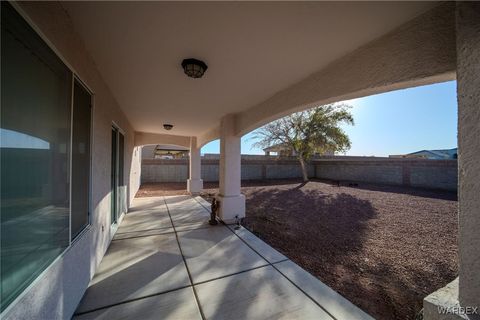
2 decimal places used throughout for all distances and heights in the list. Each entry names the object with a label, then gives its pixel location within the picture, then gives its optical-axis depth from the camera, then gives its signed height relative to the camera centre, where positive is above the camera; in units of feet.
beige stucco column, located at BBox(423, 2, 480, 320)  3.07 -0.11
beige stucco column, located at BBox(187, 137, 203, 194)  26.21 -1.21
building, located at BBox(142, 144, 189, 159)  46.52 +2.95
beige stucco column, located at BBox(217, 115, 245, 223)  14.64 -1.02
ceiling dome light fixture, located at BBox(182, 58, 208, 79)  6.78 +3.50
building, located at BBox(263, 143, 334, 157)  39.05 +2.71
